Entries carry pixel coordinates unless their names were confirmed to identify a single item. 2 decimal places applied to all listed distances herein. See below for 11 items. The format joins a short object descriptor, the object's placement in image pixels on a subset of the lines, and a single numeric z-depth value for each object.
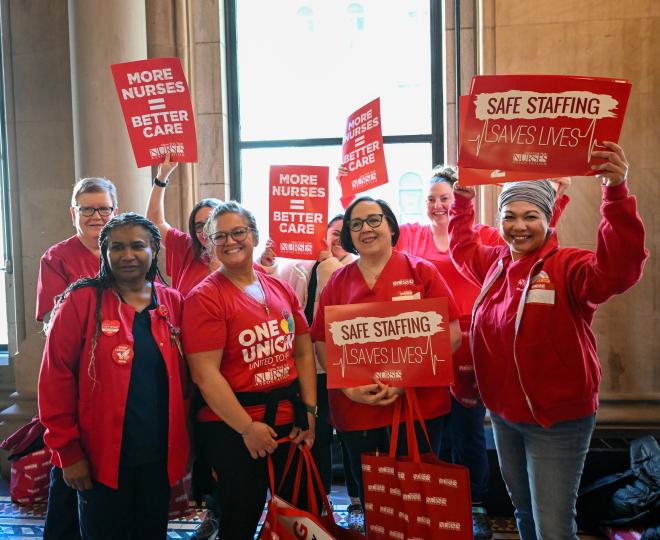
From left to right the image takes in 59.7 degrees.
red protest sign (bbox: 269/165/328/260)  3.37
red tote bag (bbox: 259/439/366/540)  2.09
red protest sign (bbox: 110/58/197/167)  3.15
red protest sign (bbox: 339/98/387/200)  3.56
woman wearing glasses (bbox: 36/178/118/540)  2.88
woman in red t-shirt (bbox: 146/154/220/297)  3.01
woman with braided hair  2.03
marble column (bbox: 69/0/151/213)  4.08
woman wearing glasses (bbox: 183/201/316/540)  2.17
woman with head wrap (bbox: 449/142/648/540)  1.91
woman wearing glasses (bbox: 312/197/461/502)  2.43
